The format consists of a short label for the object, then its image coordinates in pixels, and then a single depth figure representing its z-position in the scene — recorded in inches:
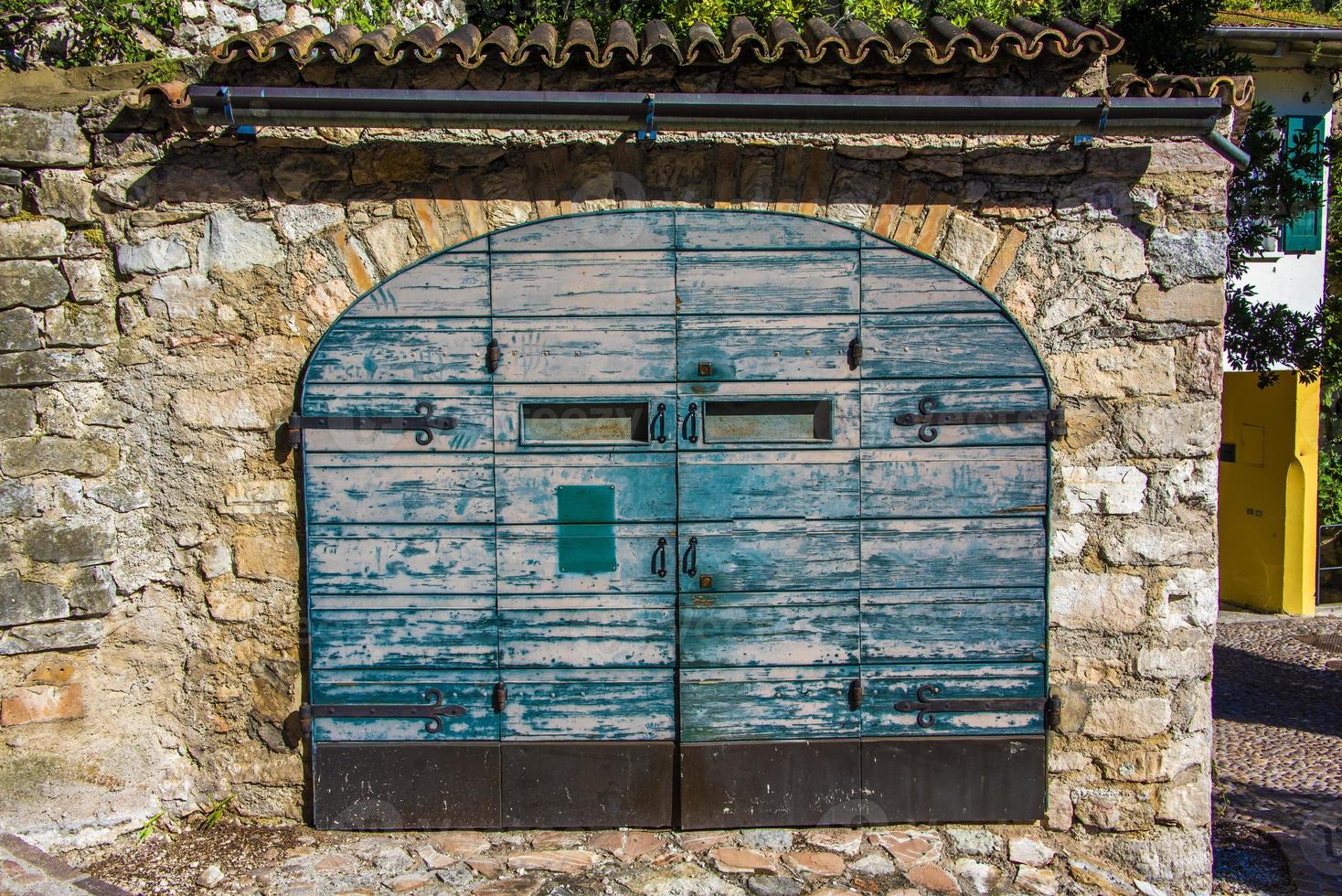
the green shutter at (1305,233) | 343.9
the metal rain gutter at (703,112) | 139.0
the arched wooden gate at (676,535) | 150.5
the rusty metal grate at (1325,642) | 307.7
